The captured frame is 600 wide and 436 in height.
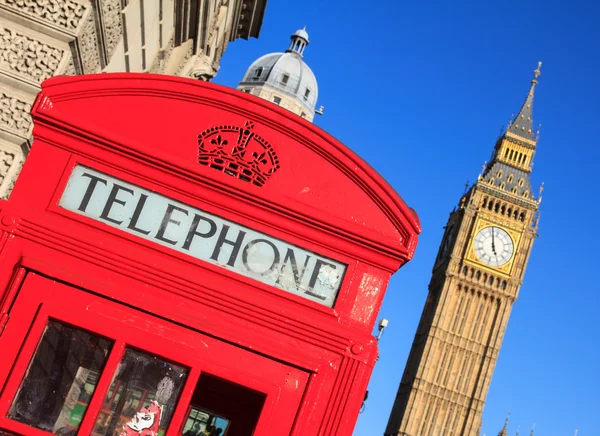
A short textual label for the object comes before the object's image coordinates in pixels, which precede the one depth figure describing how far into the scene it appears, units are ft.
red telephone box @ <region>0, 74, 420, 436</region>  7.93
